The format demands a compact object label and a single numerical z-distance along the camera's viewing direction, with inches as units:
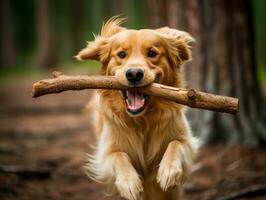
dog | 193.6
